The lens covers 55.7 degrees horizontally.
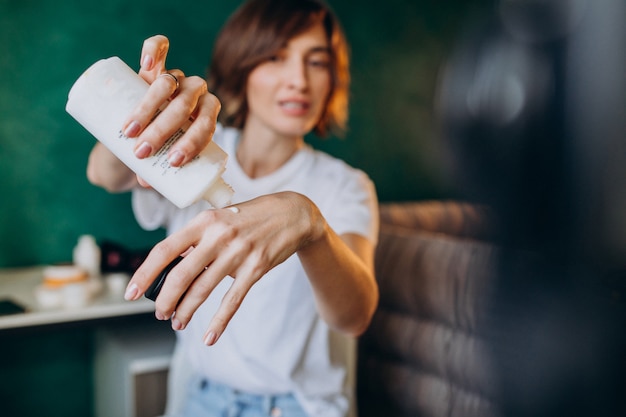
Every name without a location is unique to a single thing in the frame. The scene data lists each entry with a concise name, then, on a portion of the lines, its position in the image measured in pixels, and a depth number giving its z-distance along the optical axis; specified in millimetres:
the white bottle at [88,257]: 1837
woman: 996
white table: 1410
